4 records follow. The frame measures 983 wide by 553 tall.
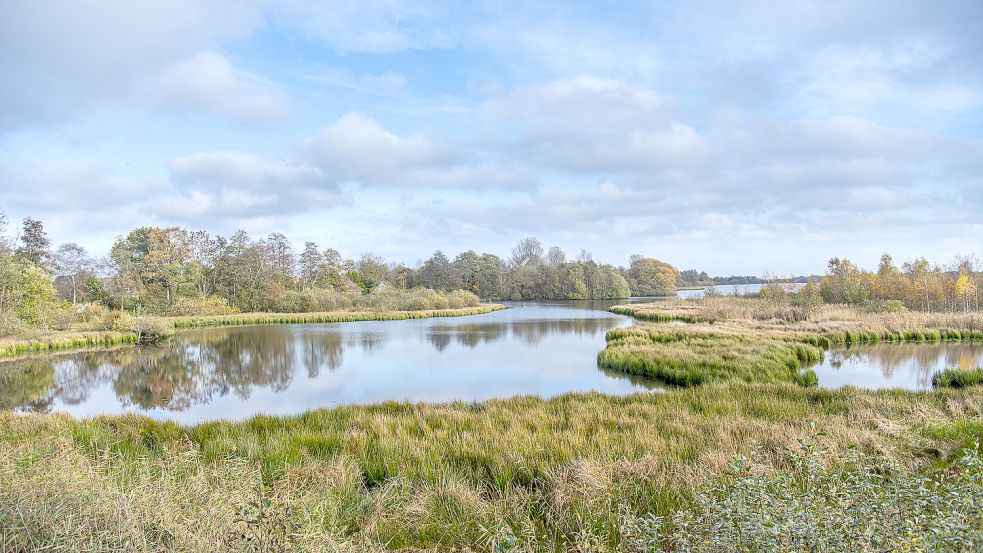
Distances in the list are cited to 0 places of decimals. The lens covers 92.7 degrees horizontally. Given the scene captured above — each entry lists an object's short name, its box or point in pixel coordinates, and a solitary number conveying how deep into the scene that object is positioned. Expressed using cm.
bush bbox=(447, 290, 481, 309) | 5022
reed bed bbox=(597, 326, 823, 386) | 1219
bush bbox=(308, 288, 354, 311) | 4406
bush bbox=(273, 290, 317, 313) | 4272
